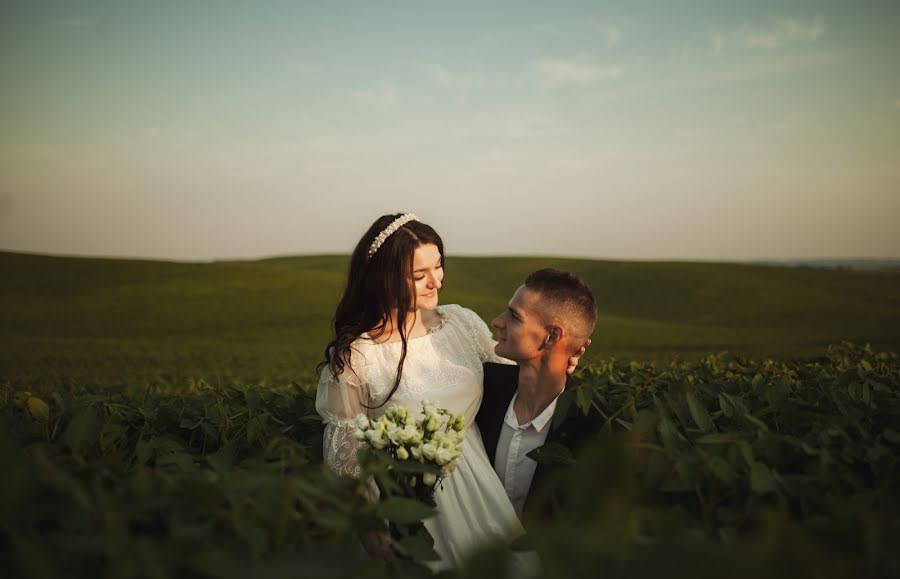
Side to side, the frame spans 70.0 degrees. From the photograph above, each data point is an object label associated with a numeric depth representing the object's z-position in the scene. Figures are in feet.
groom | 10.57
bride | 10.11
